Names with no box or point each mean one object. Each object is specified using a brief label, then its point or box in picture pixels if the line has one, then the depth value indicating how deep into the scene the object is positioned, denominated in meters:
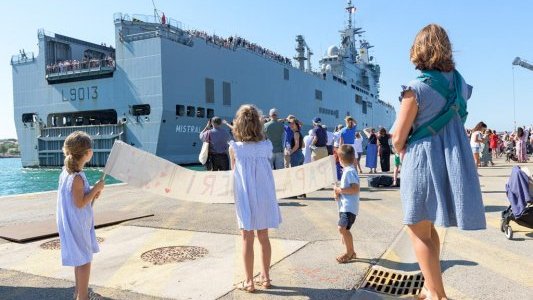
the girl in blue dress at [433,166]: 2.59
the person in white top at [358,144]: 16.12
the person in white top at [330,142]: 10.70
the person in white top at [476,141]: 13.41
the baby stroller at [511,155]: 22.53
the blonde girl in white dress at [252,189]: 3.37
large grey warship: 29.55
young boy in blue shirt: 4.08
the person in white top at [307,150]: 10.67
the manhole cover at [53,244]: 4.87
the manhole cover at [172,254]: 4.28
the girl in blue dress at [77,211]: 3.04
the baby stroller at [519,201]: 4.75
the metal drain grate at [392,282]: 3.29
